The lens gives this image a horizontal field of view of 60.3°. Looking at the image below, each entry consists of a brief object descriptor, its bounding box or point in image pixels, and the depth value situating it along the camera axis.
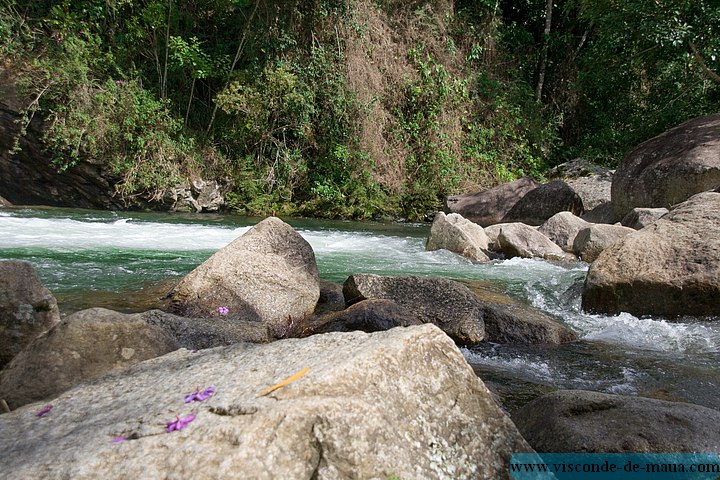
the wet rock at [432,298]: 4.80
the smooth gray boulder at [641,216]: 8.90
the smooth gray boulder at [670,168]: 9.62
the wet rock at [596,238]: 8.42
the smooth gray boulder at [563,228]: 9.62
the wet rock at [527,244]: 8.91
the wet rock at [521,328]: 4.80
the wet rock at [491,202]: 13.20
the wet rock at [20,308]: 3.46
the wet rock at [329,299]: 5.48
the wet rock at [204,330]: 3.82
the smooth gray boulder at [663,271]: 5.26
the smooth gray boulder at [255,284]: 4.88
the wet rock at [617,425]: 2.34
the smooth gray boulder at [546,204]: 12.35
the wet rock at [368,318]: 4.62
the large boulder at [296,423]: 1.47
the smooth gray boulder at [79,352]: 2.74
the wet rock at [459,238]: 8.95
